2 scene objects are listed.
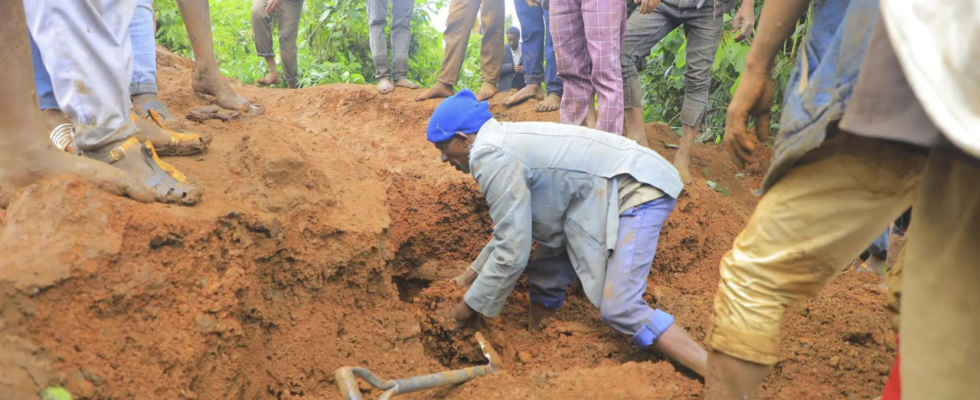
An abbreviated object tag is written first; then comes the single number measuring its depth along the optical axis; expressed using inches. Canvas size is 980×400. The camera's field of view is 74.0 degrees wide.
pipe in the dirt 84.8
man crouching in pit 101.7
